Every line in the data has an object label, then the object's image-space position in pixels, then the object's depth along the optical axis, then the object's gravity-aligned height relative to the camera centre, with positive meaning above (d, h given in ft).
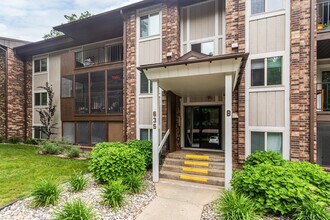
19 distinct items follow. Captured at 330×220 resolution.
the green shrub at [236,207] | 10.67 -6.62
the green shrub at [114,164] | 16.90 -5.74
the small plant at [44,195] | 13.19 -6.87
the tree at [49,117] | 39.57 -2.06
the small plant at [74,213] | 10.56 -6.66
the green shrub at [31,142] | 42.57 -8.50
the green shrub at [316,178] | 12.10 -5.50
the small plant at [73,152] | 30.14 -7.87
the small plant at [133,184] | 15.78 -7.14
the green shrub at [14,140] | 43.09 -8.14
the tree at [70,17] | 71.26 +38.84
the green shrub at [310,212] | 10.31 -6.49
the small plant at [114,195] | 13.14 -6.91
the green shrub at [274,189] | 11.53 -5.76
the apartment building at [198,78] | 19.79 +4.09
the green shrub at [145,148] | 22.46 -5.40
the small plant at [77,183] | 15.78 -7.04
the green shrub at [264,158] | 17.75 -5.47
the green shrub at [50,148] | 32.45 -7.79
